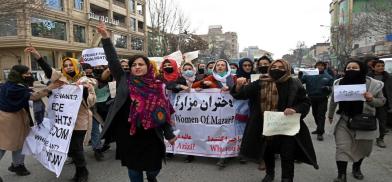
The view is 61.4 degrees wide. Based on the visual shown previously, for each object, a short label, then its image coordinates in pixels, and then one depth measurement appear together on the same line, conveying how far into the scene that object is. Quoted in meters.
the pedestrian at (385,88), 6.85
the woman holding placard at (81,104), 4.68
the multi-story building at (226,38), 97.00
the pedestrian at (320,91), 7.62
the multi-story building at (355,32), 26.56
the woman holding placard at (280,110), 4.18
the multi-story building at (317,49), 107.14
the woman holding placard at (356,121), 4.50
